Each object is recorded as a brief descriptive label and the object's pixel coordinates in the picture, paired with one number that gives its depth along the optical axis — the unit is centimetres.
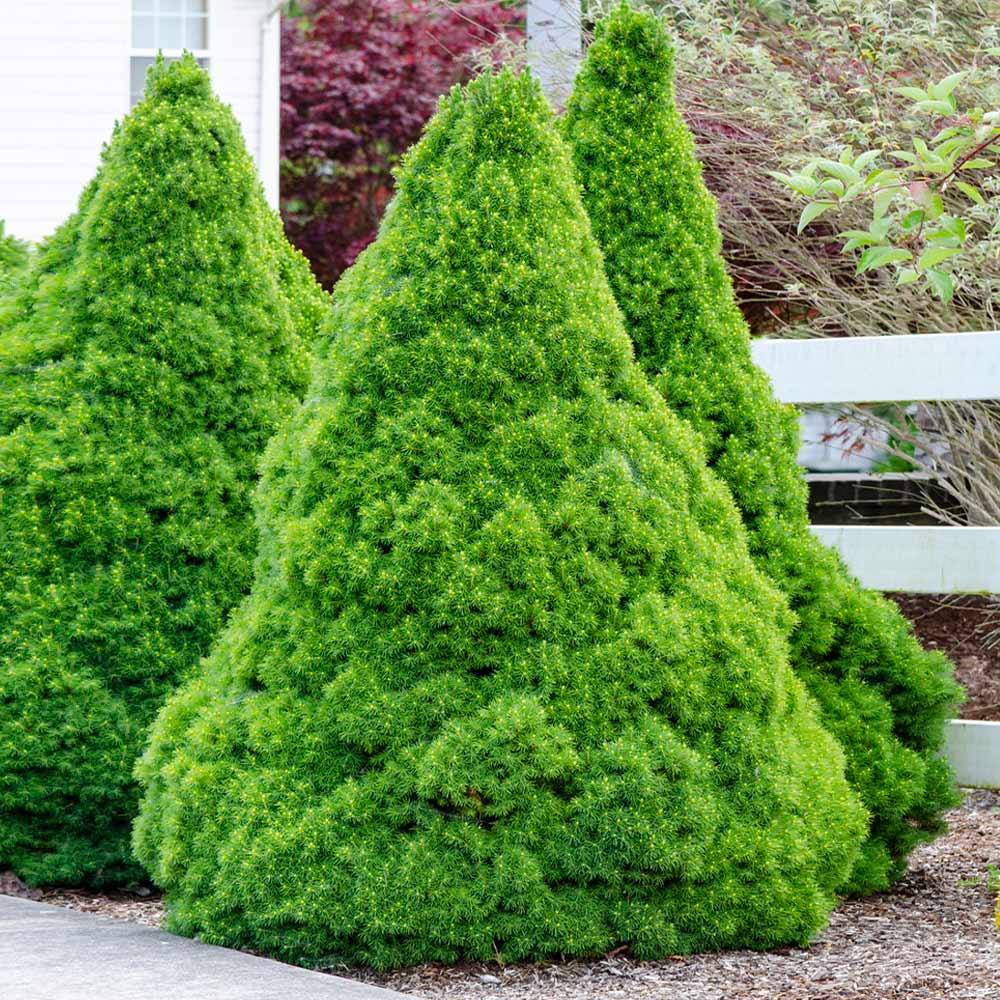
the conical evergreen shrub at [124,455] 751
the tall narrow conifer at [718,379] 795
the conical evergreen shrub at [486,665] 617
